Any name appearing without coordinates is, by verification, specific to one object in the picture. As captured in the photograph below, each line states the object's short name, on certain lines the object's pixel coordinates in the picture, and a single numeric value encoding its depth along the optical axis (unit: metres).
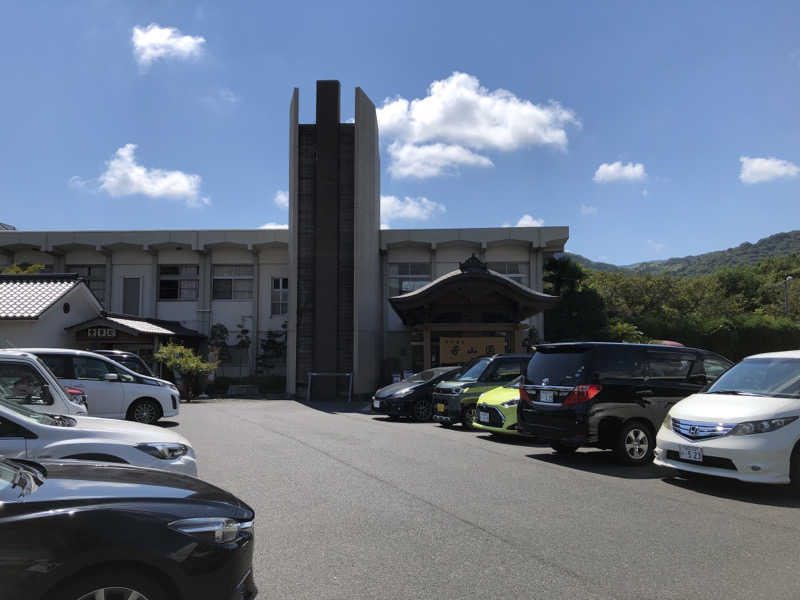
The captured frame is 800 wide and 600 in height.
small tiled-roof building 22.53
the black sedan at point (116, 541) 2.91
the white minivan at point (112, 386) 13.28
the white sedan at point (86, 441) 5.68
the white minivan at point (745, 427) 7.28
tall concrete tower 27.47
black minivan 9.46
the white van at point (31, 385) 8.01
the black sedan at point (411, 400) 16.78
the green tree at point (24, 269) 31.08
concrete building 24.67
